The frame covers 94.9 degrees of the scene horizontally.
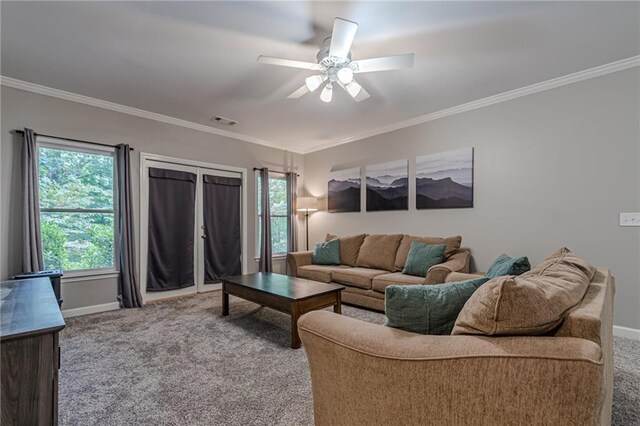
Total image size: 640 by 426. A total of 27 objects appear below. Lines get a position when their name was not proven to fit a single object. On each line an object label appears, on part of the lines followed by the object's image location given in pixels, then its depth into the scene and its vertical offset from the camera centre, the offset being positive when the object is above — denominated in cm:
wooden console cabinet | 98 -55
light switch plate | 272 -11
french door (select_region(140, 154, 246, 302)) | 411 -23
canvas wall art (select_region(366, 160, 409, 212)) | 443 +37
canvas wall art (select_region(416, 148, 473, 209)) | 379 +40
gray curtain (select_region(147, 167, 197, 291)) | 414 -25
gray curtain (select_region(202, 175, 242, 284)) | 472 -27
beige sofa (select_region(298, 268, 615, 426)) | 76 -50
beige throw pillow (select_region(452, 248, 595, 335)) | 91 -32
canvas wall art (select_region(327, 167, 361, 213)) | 508 +35
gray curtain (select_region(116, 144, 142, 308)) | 378 -31
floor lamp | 545 +12
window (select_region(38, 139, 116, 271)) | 340 +8
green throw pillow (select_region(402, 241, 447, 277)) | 352 -60
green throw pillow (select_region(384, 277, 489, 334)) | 115 -39
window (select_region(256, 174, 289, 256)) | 561 -5
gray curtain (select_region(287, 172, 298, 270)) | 569 -7
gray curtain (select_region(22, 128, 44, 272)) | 309 +2
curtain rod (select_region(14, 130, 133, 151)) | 317 +87
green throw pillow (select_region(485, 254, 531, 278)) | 196 -41
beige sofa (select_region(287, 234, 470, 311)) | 342 -77
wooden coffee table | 262 -81
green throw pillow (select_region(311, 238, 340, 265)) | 453 -67
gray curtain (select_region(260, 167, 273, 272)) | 524 -29
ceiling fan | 215 +119
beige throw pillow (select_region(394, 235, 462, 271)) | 366 -46
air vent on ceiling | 430 +136
